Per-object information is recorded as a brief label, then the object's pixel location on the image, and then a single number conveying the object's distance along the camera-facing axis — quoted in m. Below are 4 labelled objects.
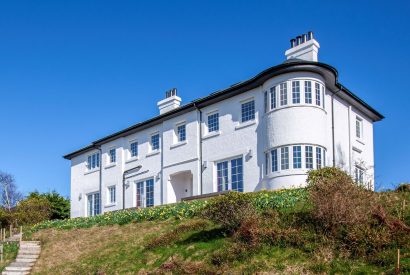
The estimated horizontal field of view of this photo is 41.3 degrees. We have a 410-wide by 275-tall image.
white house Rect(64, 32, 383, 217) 27.95
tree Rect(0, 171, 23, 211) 60.22
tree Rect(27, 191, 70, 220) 46.78
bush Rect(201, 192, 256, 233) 17.44
